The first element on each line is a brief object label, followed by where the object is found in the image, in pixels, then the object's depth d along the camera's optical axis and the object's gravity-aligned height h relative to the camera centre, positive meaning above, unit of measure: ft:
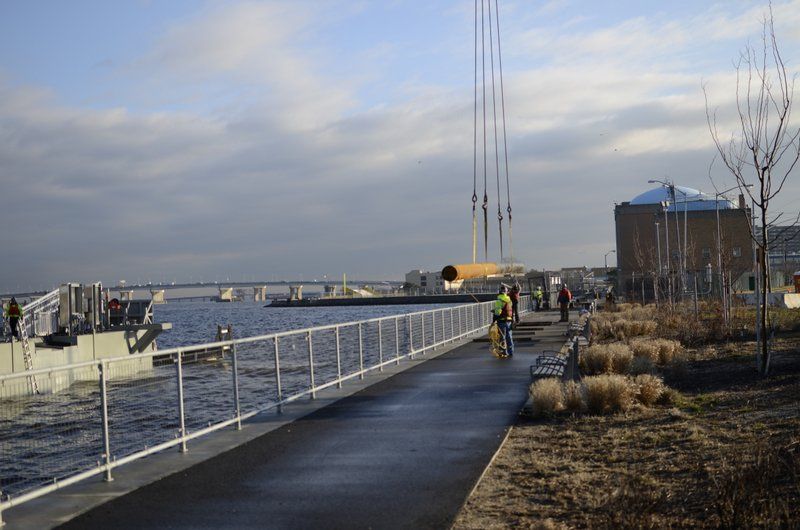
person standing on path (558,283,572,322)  136.98 -3.33
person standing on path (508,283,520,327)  127.65 -2.88
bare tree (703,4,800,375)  51.49 +4.29
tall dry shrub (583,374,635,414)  40.29 -5.26
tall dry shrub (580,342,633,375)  55.98 -5.12
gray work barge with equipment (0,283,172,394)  111.24 -4.48
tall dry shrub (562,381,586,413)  40.57 -5.41
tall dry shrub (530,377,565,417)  40.40 -5.27
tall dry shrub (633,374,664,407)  42.14 -5.35
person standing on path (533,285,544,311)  201.33 -3.62
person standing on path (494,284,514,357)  74.64 -2.83
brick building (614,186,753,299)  272.10 +14.04
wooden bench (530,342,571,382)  50.96 -4.96
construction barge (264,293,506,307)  561.02 -9.02
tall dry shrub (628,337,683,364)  61.11 -5.12
